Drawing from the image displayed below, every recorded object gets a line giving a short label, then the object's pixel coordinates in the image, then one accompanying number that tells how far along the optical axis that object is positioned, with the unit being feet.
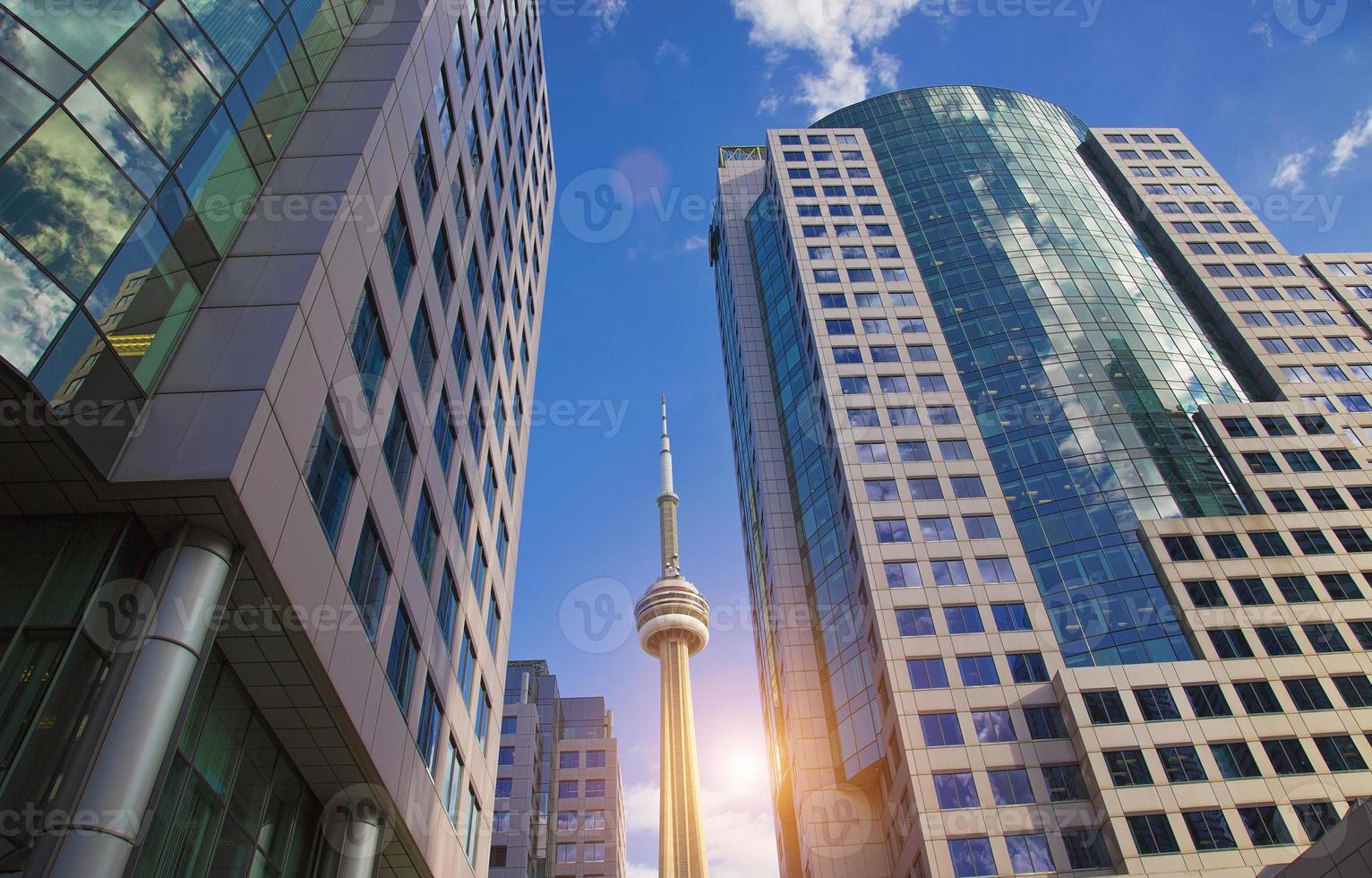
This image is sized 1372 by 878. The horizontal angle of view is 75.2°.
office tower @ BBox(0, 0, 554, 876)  39.99
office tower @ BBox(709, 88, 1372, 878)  135.23
